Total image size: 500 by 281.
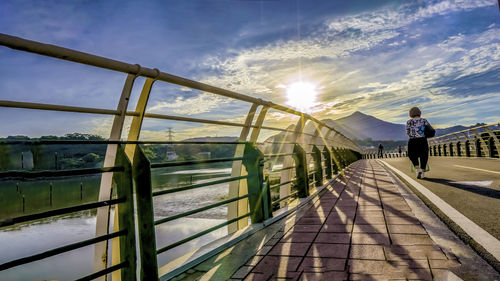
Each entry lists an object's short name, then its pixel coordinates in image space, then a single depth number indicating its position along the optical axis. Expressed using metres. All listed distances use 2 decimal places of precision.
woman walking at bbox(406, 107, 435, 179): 6.59
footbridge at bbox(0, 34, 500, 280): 1.38
